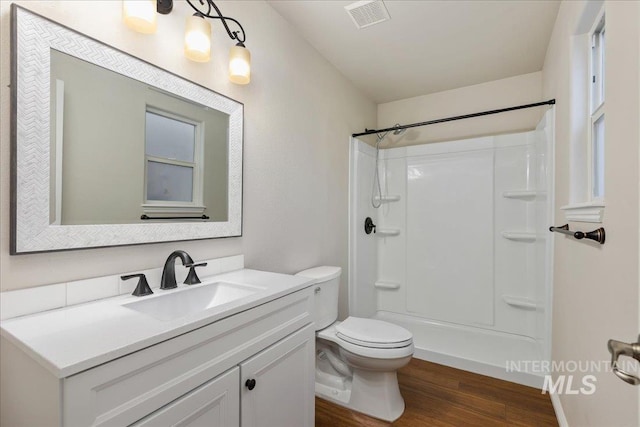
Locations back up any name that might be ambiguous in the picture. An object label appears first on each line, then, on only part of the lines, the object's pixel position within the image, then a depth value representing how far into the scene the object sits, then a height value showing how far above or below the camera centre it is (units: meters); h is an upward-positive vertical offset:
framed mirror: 0.90 +0.24
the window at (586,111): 1.29 +0.50
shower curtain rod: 1.97 +0.78
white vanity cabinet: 0.64 -0.45
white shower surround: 2.39 -0.28
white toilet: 1.71 -0.83
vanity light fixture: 1.04 +0.71
